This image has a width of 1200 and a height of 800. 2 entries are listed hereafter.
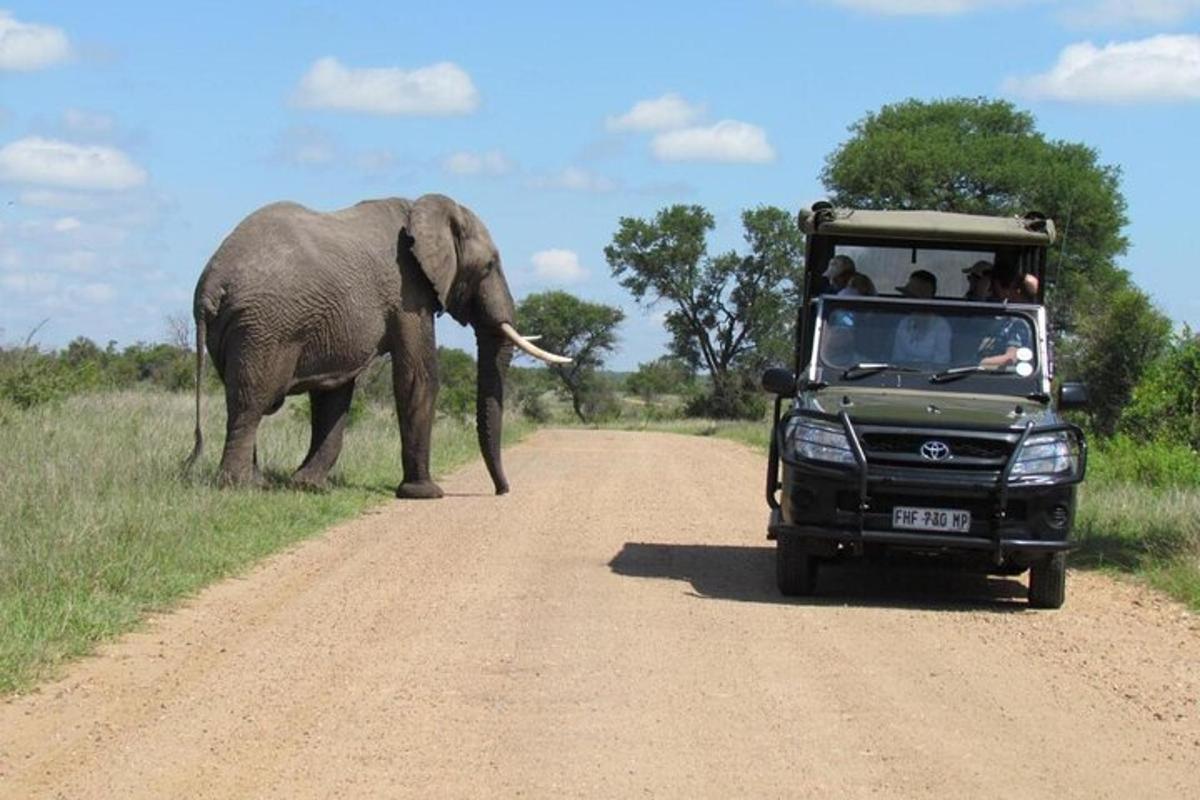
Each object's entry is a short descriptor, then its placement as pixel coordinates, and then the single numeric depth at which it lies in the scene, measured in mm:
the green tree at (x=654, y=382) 80875
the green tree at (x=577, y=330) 74750
